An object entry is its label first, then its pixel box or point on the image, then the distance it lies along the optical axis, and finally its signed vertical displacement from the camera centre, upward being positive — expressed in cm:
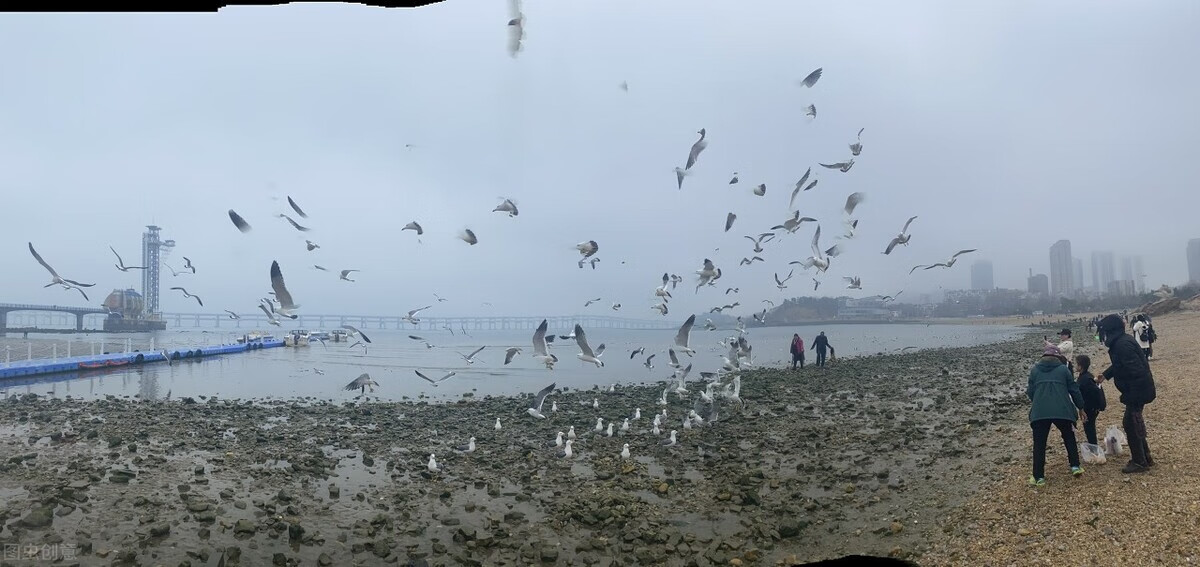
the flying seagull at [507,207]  1314 +235
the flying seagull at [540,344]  1148 -58
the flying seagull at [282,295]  933 +43
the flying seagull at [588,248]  1283 +138
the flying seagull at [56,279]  768 +72
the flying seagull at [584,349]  1119 -69
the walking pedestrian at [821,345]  2933 -195
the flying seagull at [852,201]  1227 +212
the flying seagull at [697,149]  1163 +311
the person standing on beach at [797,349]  2862 -201
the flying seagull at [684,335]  1337 -57
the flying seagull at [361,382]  1353 -144
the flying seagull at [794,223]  1335 +187
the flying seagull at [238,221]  1047 +176
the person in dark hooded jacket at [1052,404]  728 -126
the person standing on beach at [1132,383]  716 -101
